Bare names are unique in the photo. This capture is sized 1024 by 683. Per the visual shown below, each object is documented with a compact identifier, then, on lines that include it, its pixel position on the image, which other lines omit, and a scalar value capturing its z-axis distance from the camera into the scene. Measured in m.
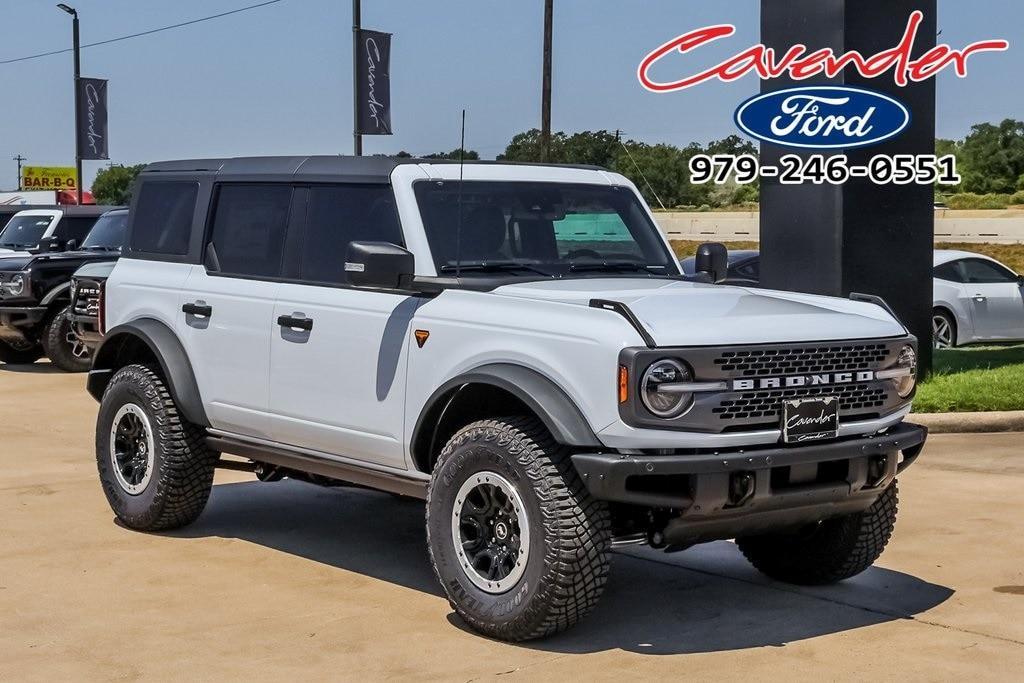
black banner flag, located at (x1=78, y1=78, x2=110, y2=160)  38.47
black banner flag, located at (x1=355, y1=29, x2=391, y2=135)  26.45
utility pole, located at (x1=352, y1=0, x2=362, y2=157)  26.36
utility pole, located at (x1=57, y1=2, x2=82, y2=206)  38.66
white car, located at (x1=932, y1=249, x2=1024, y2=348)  18.55
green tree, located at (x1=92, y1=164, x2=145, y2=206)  127.01
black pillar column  13.18
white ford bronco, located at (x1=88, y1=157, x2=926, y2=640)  5.72
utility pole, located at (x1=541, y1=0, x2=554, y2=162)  30.55
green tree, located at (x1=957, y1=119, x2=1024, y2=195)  73.69
